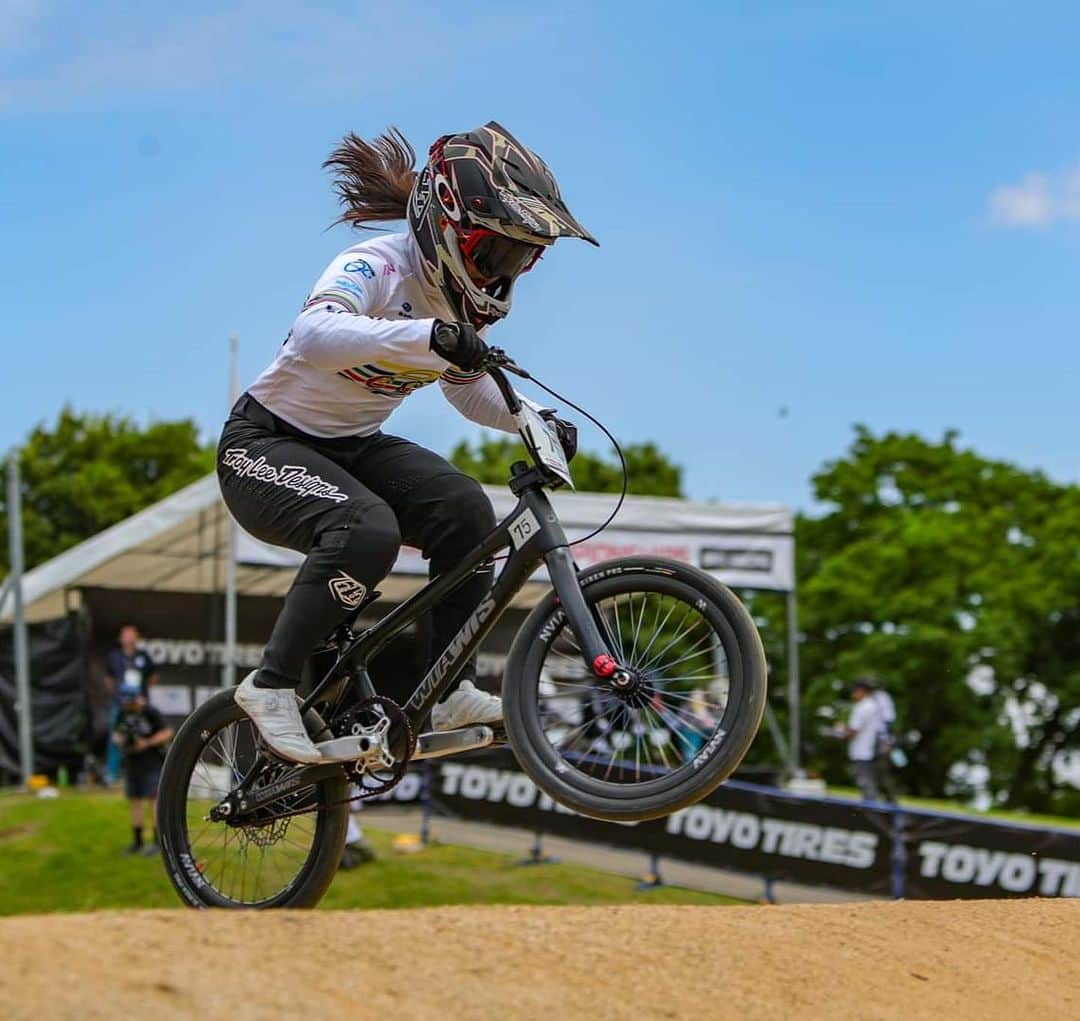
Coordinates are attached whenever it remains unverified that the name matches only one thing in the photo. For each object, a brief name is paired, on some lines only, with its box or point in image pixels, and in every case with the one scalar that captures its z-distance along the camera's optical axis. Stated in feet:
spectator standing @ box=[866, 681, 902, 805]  59.41
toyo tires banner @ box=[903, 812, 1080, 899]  40.57
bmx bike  16.35
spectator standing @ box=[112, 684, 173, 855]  50.08
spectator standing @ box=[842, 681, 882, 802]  59.00
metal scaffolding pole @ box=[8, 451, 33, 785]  62.13
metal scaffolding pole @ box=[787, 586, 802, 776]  68.20
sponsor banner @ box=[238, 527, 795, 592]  67.56
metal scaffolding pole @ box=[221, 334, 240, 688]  53.62
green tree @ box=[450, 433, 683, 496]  169.17
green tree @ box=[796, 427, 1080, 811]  121.49
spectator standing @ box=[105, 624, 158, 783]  53.72
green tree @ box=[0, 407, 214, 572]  166.50
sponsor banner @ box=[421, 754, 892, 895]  45.21
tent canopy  66.39
